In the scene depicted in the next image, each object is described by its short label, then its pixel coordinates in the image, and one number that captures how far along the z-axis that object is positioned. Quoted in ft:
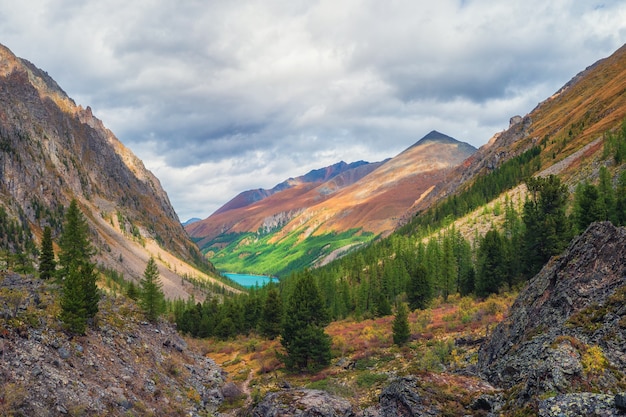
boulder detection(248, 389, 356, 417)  63.93
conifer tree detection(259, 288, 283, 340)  218.38
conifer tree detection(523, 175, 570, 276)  167.73
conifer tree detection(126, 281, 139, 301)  202.54
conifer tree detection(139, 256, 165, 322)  153.48
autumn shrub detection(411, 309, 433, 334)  151.23
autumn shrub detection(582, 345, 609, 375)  41.78
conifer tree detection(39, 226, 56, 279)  166.20
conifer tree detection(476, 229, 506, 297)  194.08
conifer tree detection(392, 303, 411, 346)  136.36
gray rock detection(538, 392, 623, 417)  33.30
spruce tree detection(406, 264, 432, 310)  215.72
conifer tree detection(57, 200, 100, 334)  94.43
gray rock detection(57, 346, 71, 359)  85.10
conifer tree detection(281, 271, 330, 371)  137.49
